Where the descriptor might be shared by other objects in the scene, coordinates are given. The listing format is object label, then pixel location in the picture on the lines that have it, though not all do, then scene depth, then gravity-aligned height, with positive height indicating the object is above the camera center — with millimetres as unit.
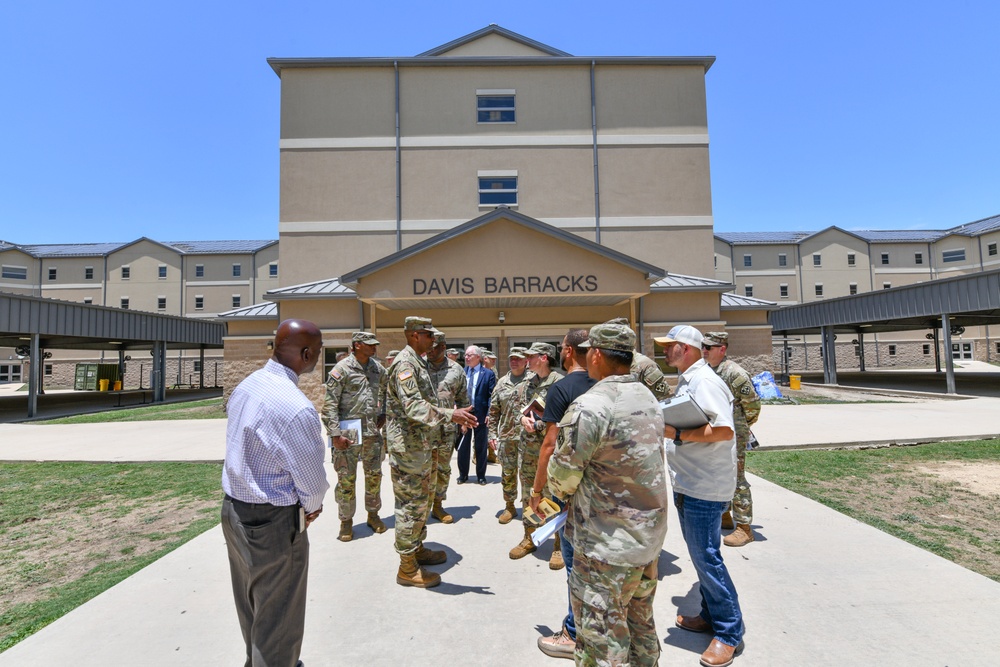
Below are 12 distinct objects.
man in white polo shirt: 3102 -914
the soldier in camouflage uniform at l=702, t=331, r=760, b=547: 4805 -613
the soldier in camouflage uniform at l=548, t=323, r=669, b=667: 2406 -736
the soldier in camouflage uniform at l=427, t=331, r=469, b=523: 4922 -497
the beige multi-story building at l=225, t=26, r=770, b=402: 22250 +9459
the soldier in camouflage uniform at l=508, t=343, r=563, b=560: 4922 -477
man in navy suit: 7621 -677
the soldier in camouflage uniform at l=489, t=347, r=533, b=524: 5871 -963
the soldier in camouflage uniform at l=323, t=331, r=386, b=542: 5406 -724
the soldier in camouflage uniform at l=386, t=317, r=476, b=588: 4211 -754
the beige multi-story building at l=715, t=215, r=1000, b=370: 48594 +8550
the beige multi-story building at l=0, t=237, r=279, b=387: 45438 +7562
